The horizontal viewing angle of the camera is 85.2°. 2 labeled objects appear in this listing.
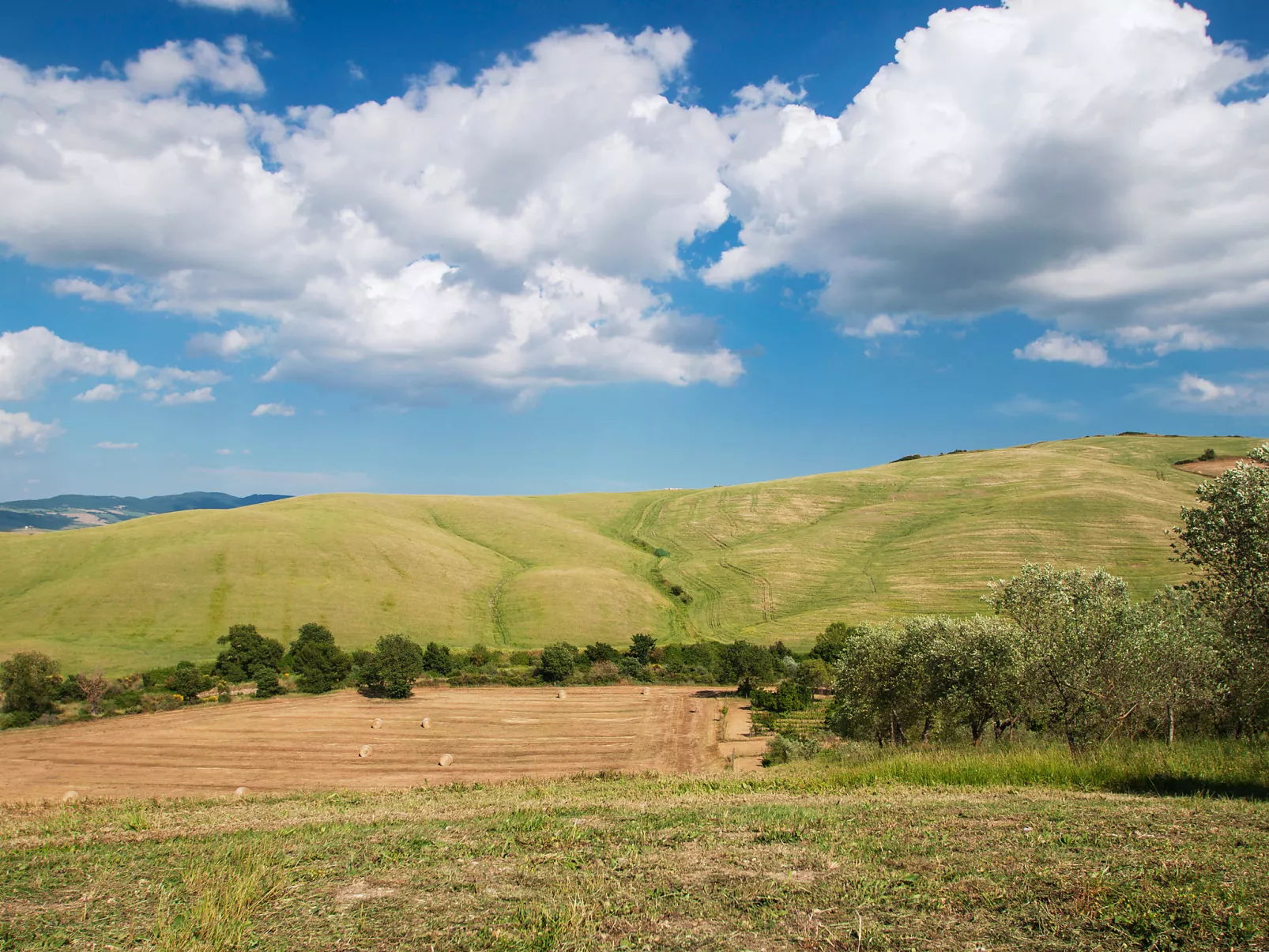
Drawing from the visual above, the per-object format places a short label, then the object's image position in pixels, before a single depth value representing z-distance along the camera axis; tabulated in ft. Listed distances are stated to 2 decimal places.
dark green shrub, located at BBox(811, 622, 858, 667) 269.23
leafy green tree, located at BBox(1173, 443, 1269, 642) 66.33
